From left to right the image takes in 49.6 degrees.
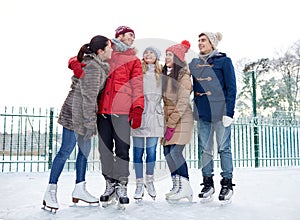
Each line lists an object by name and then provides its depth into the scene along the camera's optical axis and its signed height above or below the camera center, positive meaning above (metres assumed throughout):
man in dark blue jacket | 3.04 +0.21
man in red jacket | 2.74 +0.06
